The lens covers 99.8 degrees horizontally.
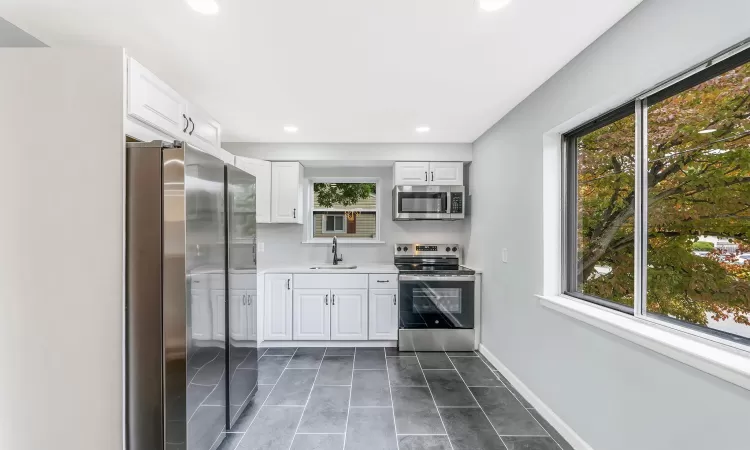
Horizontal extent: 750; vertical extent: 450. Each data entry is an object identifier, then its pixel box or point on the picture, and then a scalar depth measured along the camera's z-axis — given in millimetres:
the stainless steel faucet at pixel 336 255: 4023
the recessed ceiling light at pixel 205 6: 1426
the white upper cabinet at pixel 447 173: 3771
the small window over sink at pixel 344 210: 4195
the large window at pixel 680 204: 1193
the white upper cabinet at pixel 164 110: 1501
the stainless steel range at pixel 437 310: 3377
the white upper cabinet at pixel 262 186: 3643
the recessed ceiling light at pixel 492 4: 1415
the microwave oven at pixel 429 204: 3754
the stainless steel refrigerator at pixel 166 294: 1426
